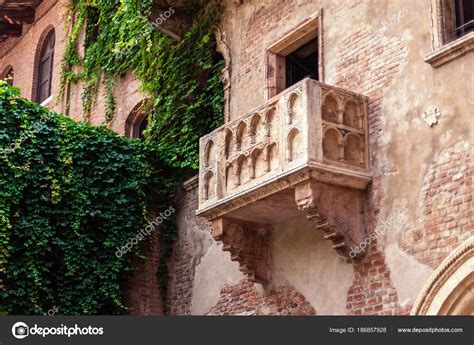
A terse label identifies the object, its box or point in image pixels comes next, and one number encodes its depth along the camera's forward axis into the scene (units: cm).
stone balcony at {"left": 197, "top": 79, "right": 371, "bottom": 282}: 1053
